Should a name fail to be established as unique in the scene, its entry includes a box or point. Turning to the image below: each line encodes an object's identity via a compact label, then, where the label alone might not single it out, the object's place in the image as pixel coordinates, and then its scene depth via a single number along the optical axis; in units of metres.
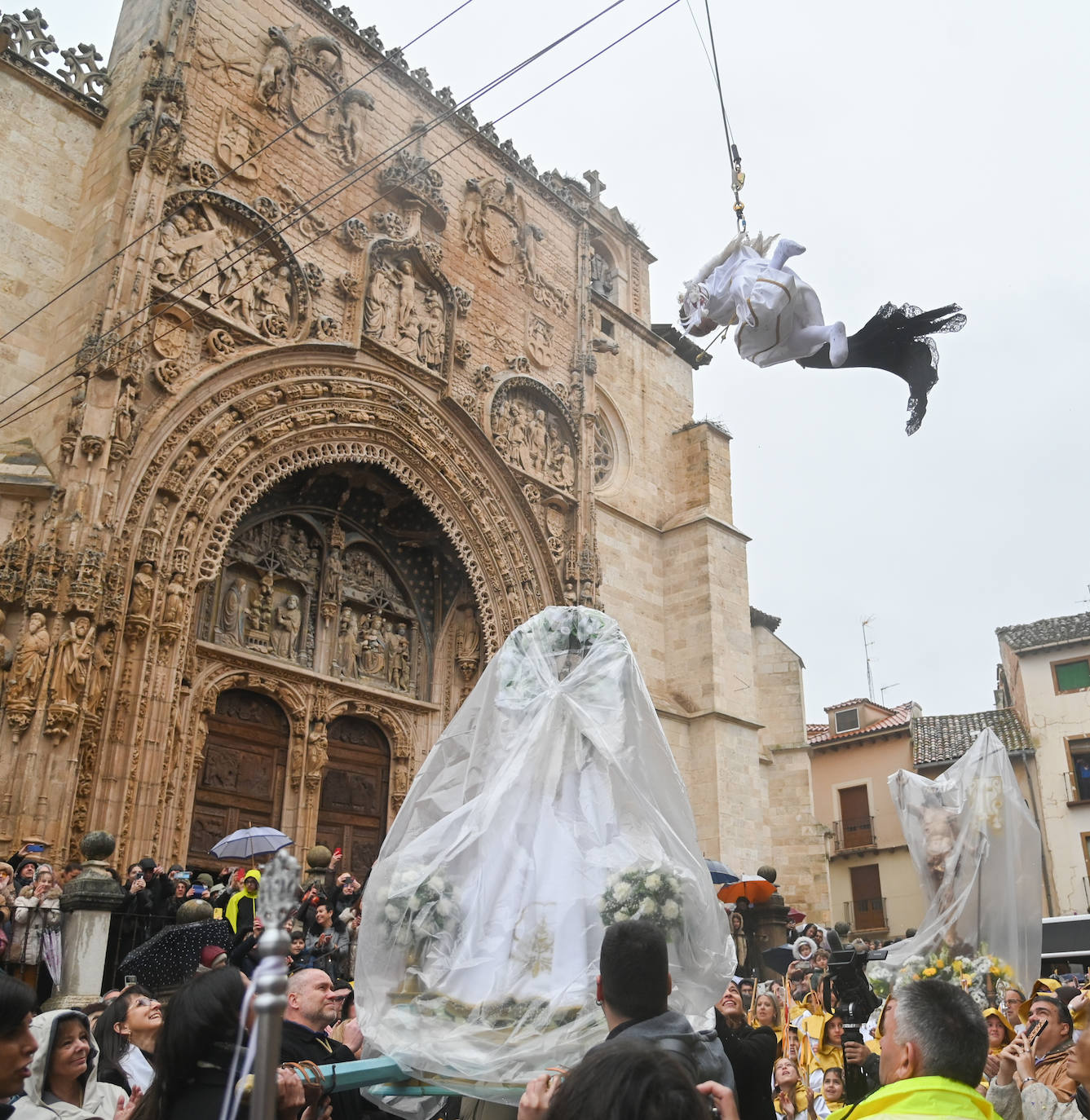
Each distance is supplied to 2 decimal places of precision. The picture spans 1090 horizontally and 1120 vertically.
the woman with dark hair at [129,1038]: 4.20
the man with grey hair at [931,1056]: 2.24
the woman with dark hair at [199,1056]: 2.33
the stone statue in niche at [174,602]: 11.35
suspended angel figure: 7.05
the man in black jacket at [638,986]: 2.64
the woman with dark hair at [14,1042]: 2.51
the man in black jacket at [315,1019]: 3.20
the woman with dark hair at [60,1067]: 2.96
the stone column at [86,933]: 7.61
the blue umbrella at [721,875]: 11.79
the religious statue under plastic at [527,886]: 3.28
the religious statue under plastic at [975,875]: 7.15
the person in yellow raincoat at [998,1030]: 4.90
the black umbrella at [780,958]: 9.24
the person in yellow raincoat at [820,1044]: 5.93
